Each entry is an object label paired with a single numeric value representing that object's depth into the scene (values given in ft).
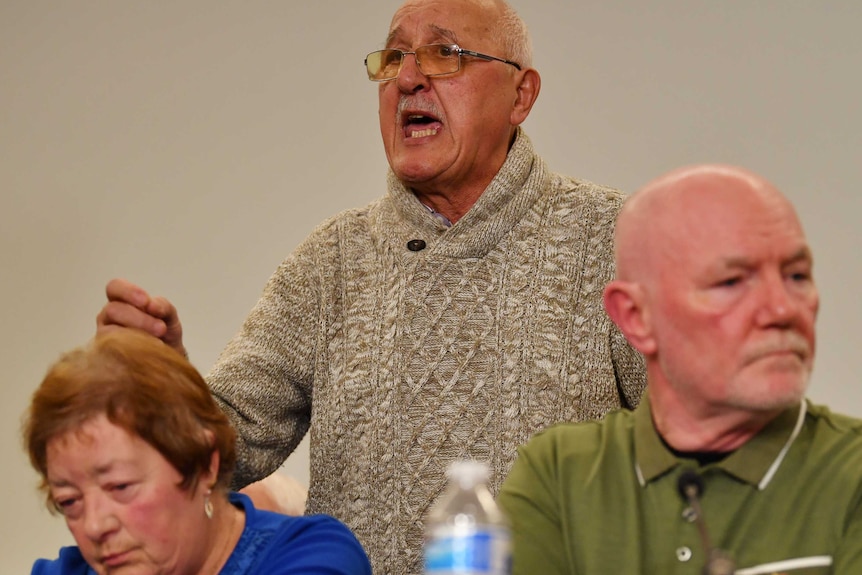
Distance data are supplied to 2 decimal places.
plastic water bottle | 12.04
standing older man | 14.54
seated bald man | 12.76
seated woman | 13.41
